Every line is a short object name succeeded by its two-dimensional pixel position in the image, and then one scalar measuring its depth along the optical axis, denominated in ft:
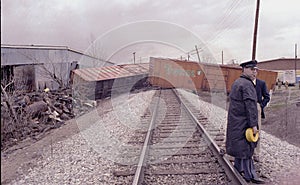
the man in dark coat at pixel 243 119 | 13.32
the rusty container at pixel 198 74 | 67.77
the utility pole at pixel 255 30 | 60.44
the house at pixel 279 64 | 211.00
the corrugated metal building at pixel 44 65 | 63.41
